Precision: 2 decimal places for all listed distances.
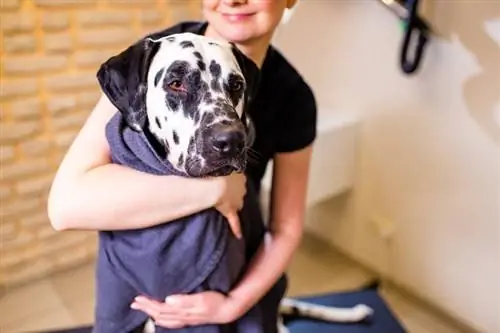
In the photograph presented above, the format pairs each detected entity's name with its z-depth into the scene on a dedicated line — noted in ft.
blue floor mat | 6.02
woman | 3.62
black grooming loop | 5.52
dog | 3.22
